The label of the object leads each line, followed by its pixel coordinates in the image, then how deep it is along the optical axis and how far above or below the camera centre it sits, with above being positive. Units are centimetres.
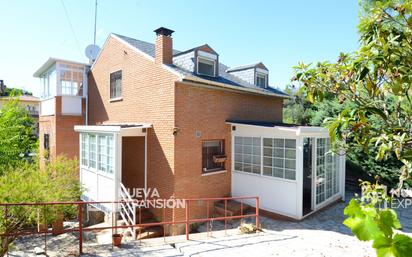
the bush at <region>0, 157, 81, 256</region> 857 -258
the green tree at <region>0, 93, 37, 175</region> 1468 -61
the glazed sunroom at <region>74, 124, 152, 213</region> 1081 -172
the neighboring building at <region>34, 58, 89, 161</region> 1605 +125
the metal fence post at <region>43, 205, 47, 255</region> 938 -324
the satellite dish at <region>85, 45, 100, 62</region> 1788 +495
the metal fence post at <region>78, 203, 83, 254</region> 734 -301
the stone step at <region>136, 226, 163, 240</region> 1033 -434
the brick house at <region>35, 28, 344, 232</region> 1102 -69
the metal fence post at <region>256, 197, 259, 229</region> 966 -322
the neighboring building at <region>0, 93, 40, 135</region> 5009 +401
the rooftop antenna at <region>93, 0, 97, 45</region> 1772 +754
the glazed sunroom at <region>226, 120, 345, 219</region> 1091 -195
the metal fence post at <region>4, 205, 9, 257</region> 772 -318
